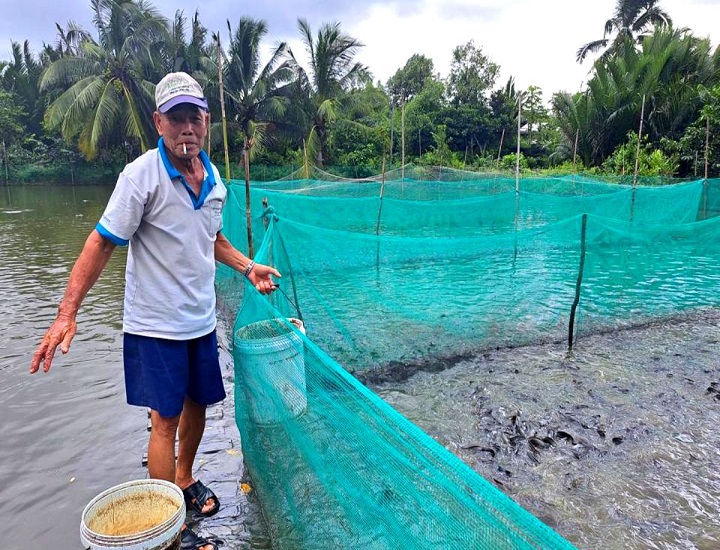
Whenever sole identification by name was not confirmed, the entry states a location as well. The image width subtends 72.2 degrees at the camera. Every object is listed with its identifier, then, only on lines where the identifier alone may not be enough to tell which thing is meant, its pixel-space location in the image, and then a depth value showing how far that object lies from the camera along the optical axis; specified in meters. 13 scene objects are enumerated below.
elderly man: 1.69
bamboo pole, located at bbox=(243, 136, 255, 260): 4.52
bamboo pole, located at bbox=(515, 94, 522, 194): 9.80
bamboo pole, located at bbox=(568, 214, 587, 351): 4.32
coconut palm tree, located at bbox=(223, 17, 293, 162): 19.84
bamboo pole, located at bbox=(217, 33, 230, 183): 6.51
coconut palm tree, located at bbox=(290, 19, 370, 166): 19.67
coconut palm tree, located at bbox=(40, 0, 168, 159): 18.62
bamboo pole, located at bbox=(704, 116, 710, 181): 11.80
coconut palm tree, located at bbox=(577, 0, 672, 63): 24.36
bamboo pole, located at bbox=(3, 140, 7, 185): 24.72
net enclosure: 1.18
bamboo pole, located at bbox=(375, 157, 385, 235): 8.47
